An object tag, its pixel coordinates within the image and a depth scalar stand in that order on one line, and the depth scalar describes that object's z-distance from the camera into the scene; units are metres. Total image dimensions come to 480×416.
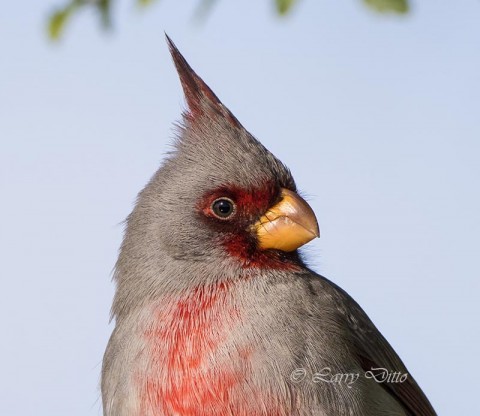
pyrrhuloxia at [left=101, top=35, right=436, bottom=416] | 6.41
